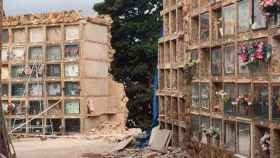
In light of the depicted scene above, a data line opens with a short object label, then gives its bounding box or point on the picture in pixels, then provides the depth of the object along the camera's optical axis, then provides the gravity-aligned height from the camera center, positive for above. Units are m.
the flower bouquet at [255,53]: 7.87 +0.35
